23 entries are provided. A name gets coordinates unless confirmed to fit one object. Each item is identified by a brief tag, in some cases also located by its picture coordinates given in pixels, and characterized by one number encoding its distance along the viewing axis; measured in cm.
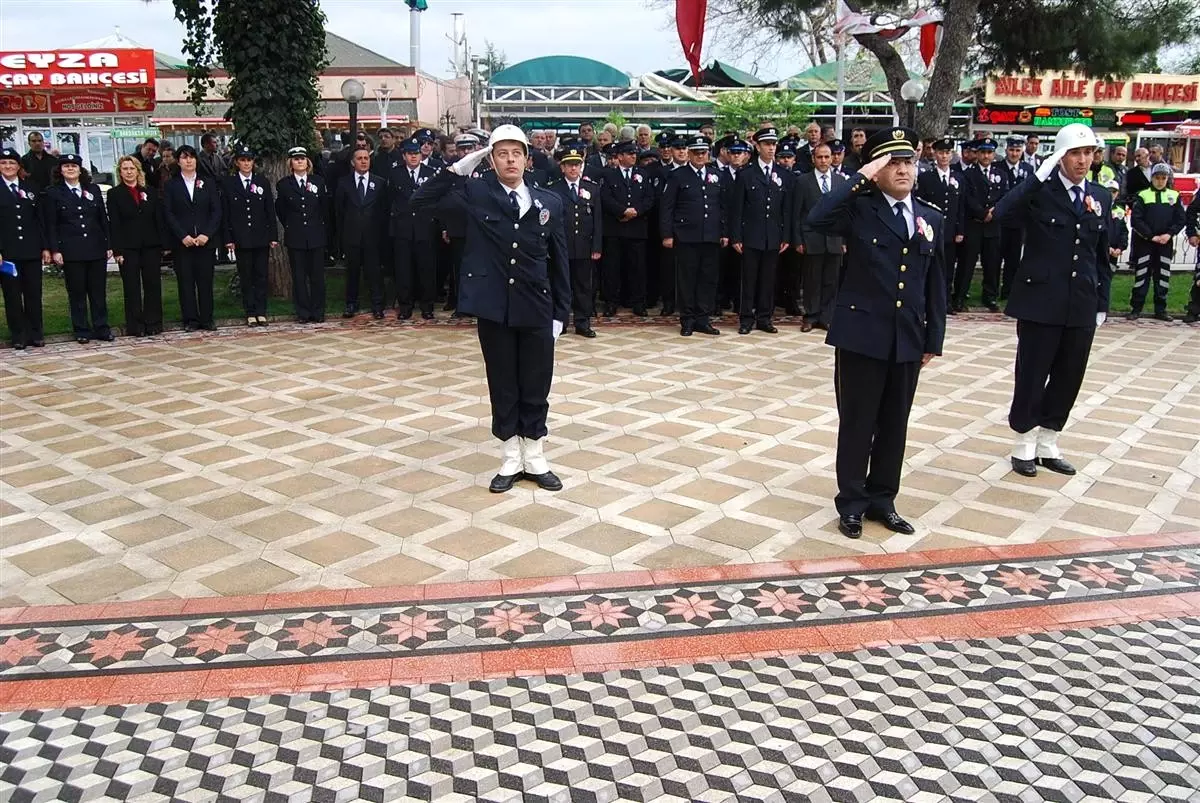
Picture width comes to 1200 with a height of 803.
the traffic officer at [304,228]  945
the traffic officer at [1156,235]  1006
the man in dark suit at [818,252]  900
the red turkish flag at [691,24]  1276
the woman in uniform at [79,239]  856
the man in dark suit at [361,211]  967
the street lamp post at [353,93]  1283
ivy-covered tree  1029
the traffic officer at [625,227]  940
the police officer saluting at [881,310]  434
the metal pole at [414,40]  1951
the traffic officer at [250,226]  941
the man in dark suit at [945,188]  941
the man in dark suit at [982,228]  1008
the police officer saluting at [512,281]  486
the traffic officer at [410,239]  955
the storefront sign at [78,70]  1977
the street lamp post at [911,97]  1307
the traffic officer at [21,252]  827
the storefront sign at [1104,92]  2580
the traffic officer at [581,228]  877
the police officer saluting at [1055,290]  524
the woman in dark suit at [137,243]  897
